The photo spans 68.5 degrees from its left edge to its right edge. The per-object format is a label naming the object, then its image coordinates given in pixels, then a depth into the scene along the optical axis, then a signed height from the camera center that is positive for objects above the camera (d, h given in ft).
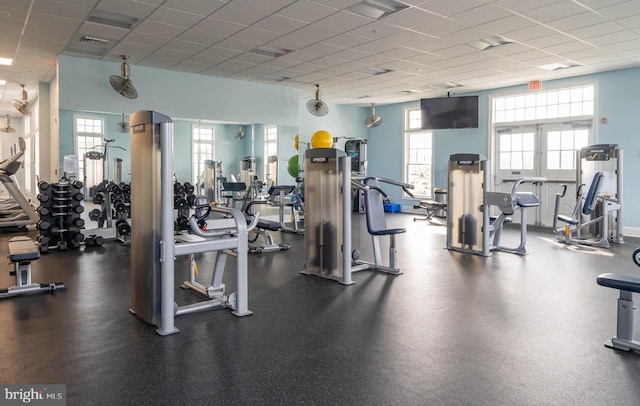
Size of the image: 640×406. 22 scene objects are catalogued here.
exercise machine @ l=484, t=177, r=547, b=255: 19.86 -0.96
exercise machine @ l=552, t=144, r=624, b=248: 23.36 -0.95
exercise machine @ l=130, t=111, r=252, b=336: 10.67 -1.32
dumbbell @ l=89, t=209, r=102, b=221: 24.78 -1.67
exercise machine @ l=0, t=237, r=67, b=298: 13.53 -2.73
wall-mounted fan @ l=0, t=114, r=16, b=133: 43.69 +5.07
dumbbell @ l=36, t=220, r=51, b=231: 21.57 -1.94
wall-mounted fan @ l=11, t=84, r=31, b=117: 33.30 +5.64
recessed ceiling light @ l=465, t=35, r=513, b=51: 21.59 +6.66
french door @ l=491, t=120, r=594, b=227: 30.32 +1.72
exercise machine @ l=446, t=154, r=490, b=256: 20.75 -1.00
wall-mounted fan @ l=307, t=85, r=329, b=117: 30.55 +4.95
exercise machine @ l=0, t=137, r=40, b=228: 24.80 -1.31
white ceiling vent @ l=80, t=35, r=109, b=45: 21.26 +6.56
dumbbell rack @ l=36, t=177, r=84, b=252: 21.74 -1.54
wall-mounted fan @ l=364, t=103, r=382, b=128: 36.27 +4.85
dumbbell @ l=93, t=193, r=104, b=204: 25.03 -0.81
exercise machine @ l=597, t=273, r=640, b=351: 9.75 -2.73
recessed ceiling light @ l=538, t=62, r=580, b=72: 26.12 +6.70
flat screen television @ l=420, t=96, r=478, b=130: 35.01 +5.40
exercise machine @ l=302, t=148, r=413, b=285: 15.62 -1.17
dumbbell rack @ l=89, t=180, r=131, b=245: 23.31 -1.30
